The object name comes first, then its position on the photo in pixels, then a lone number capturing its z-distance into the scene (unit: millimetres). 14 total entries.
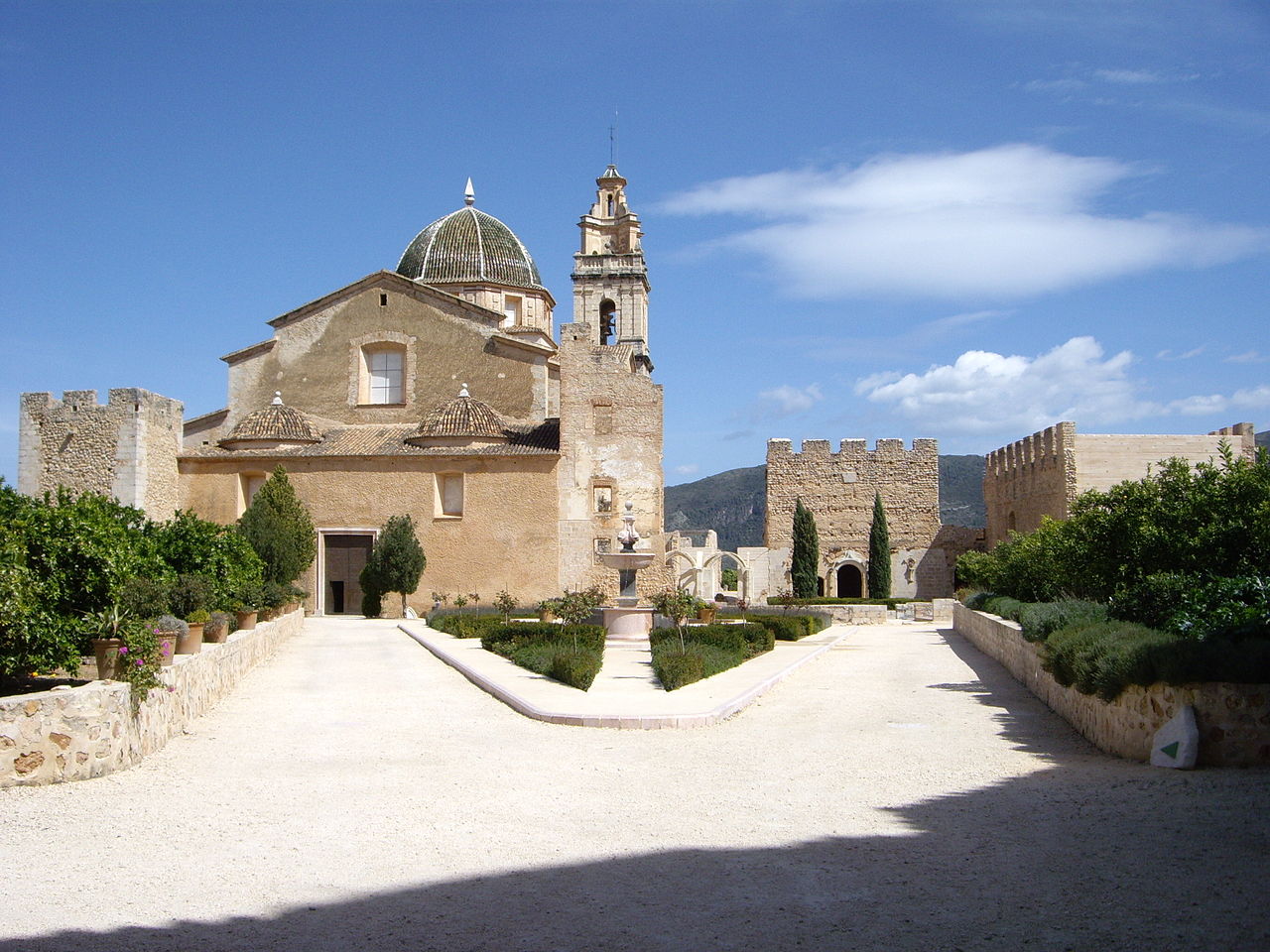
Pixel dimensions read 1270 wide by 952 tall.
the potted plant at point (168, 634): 9786
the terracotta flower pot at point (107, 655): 8758
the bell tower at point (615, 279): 46438
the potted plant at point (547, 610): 17394
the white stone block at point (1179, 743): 7449
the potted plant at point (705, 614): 22391
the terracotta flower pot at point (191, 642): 11211
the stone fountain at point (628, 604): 20234
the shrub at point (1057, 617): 11774
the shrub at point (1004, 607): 16938
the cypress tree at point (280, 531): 22672
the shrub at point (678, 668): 12643
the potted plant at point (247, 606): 15977
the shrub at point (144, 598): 10195
